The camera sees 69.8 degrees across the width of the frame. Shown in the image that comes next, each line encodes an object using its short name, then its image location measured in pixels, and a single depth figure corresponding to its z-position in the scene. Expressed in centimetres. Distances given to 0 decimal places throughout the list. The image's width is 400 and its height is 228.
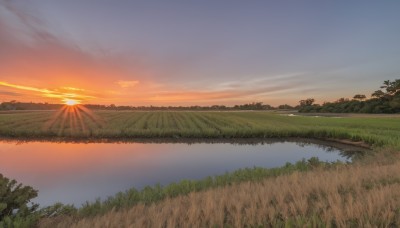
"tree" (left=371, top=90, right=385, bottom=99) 8295
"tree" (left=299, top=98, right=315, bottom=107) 13312
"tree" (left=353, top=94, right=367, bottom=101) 10171
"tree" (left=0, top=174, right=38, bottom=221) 566
